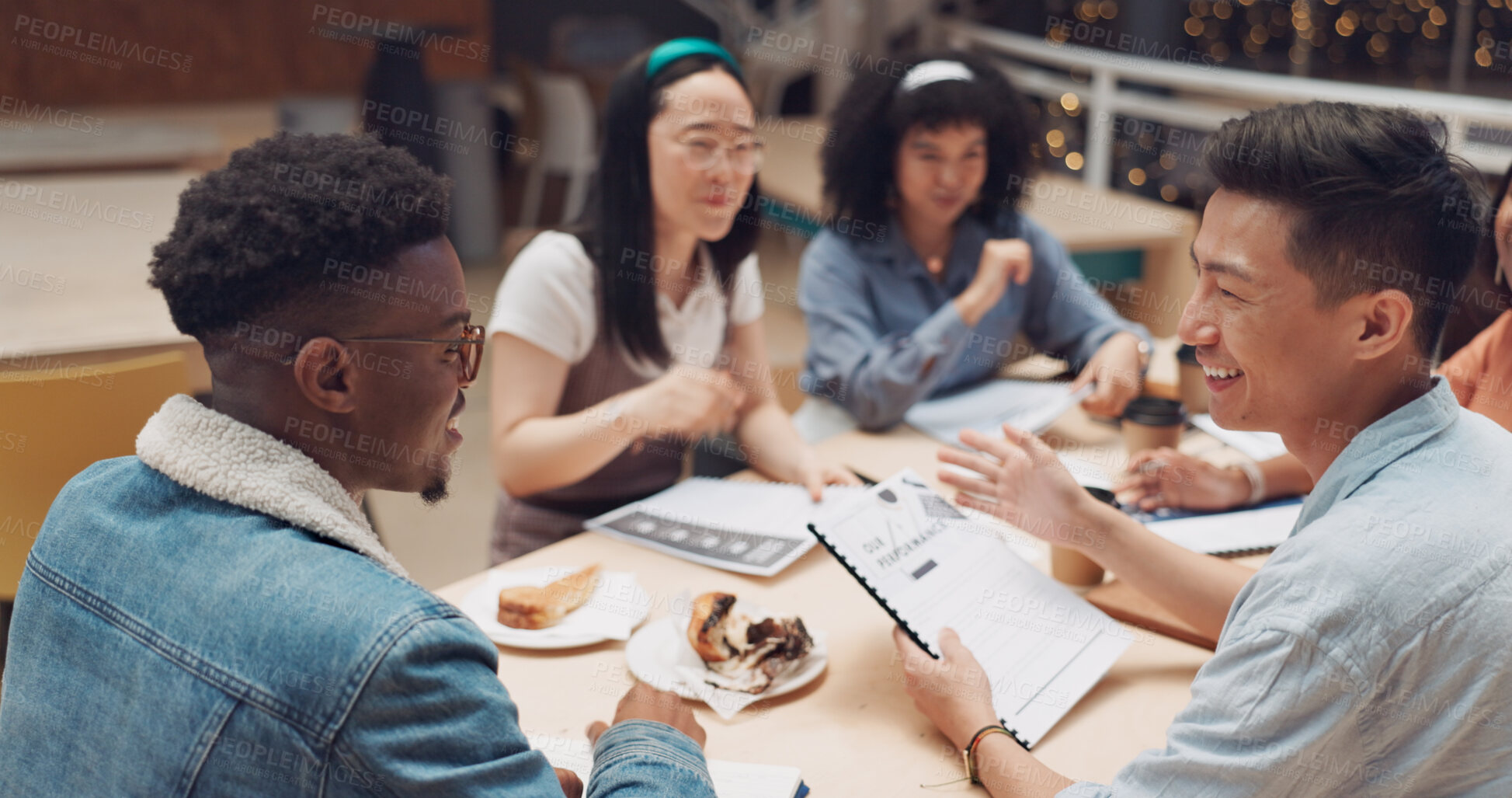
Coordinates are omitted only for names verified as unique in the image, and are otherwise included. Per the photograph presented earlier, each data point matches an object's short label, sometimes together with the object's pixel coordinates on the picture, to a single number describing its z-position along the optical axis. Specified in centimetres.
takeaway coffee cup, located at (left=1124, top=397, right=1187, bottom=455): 188
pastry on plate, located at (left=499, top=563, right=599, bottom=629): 141
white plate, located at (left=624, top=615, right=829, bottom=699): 130
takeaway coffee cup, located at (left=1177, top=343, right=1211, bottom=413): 215
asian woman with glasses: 188
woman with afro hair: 234
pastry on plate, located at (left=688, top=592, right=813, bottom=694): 131
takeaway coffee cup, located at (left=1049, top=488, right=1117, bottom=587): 151
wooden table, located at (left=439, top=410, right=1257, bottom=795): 119
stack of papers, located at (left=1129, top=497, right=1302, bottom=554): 162
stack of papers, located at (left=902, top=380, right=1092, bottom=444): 217
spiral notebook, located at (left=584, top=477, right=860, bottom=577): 161
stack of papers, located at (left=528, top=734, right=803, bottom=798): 111
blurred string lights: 703
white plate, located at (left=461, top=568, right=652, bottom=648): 138
